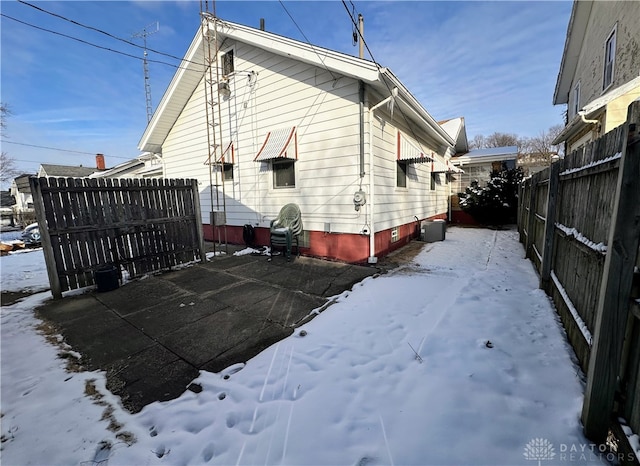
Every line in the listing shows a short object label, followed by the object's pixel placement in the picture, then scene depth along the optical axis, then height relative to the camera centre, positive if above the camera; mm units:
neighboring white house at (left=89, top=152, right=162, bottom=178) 12180 +1889
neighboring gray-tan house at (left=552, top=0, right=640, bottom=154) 5996 +4008
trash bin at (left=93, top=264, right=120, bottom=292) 4758 -1309
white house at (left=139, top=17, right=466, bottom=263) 5785 +1585
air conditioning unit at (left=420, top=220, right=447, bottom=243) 8500 -1189
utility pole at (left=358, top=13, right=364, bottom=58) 7359 +4816
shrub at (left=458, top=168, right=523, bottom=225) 11711 -256
